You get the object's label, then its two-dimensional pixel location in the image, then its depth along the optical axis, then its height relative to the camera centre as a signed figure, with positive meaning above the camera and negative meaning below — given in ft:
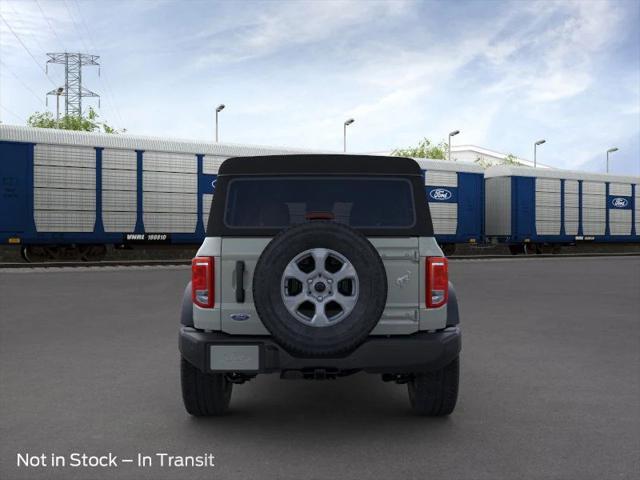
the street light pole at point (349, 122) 170.40 +29.77
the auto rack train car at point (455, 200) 89.66 +4.82
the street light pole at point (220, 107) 140.61 +27.67
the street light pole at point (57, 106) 159.86 +31.76
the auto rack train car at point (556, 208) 96.84 +4.27
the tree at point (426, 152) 239.50 +30.97
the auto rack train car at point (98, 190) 65.36 +4.60
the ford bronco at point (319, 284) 13.00 -1.10
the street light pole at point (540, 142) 206.28 +29.79
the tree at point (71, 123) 177.47 +30.90
